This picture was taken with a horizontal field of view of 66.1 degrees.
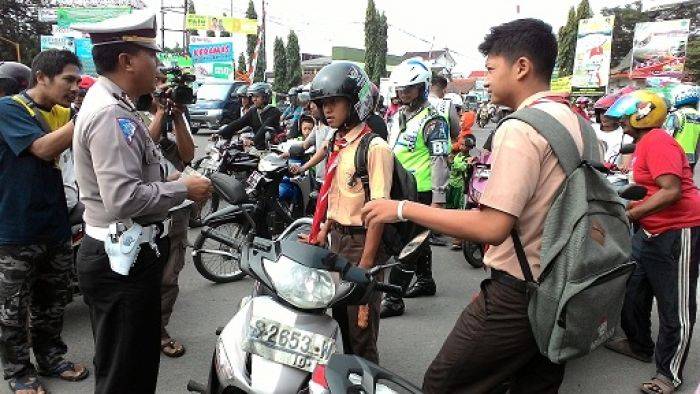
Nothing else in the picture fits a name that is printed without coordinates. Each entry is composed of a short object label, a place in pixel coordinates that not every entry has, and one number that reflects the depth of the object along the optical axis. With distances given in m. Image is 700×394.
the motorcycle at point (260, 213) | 4.95
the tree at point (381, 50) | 47.88
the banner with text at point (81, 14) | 30.05
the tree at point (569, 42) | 36.72
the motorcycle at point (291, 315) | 1.82
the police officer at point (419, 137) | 4.36
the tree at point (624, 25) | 42.56
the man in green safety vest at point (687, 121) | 5.73
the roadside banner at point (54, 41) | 26.58
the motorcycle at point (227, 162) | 6.26
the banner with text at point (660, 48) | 26.61
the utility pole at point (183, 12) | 32.91
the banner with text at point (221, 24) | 33.28
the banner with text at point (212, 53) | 30.31
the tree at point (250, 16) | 50.75
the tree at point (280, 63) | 50.19
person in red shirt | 2.98
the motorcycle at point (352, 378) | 1.48
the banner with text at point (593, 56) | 27.03
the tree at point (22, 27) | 29.79
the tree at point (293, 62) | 50.38
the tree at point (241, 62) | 58.99
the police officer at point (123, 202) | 2.02
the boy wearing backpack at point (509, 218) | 1.64
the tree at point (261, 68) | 36.83
